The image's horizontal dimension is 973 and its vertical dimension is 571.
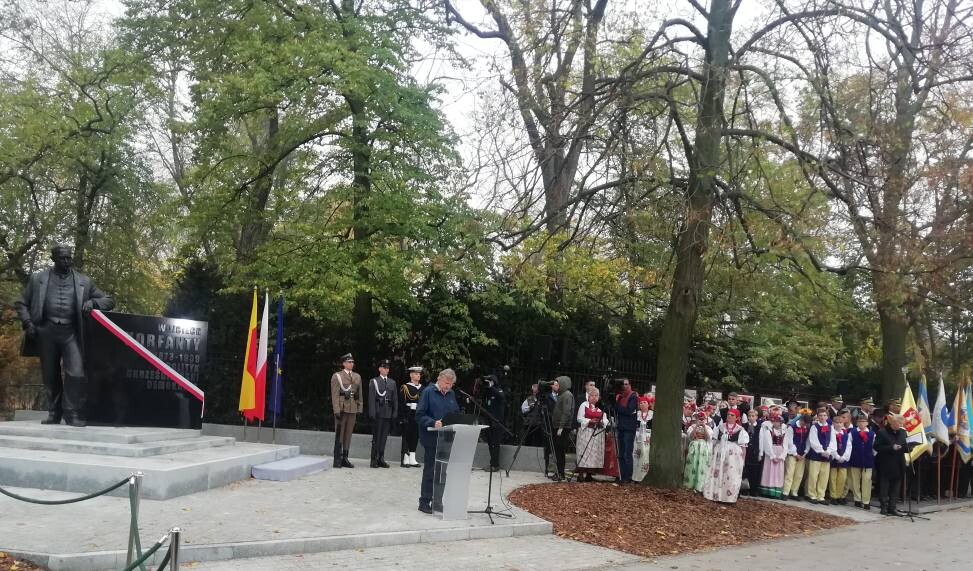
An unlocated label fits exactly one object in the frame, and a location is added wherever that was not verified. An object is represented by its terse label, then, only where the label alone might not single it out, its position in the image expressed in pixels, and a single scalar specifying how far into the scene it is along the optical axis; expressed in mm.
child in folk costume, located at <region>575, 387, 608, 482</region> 14922
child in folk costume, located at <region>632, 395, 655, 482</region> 15745
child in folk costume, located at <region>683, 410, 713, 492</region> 14695
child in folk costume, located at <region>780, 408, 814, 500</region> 16328
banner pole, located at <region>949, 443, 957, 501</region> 19375
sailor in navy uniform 15008
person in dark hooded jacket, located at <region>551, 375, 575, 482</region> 15266
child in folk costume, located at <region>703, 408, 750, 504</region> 14258
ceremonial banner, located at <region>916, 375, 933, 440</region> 17844
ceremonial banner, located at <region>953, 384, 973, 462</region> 19234
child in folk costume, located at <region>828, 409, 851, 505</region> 16297
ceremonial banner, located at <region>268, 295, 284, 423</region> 15821
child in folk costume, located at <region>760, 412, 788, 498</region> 16141
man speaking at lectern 10375
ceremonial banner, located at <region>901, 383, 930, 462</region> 16844
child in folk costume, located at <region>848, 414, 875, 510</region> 16219
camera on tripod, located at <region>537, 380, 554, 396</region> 15791
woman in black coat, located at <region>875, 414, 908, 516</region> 15672
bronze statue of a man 11914
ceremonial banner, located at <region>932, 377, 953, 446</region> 18047
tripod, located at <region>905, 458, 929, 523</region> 15477
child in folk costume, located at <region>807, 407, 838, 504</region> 16234
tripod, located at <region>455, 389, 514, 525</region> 10414
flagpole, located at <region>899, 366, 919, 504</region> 16795
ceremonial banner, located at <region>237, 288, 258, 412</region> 14969
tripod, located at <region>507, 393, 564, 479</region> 15477
